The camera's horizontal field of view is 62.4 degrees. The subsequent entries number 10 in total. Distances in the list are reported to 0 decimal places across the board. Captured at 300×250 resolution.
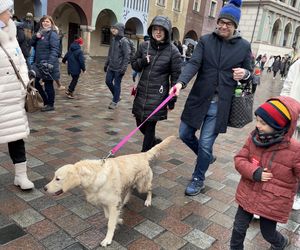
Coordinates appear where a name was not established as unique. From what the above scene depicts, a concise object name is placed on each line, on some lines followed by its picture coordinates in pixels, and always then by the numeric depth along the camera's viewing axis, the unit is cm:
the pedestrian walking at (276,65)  1998
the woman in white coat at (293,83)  262
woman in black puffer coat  311
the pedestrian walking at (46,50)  496
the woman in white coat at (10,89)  238
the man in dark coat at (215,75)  260
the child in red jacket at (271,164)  173
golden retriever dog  196
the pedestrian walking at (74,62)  649
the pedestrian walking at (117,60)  580
